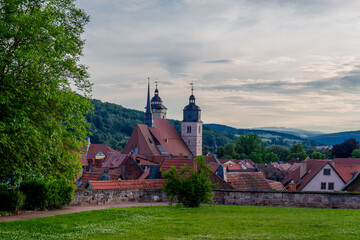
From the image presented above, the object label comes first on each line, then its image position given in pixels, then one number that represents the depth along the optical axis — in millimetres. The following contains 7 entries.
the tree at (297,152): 150000
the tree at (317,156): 134125
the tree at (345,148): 127281
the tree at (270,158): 151500
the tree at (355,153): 115750
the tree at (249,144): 150500
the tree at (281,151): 180225
